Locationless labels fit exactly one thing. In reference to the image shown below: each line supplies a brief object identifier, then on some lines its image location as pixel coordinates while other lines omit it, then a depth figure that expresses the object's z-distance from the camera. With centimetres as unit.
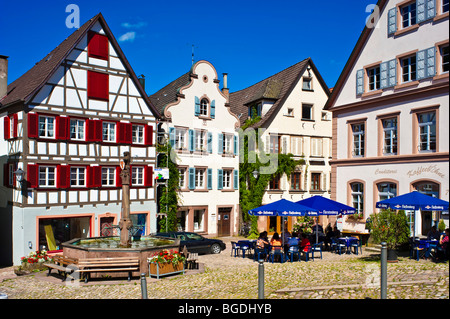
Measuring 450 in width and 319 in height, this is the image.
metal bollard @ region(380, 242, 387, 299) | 719
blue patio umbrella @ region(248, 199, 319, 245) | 1661
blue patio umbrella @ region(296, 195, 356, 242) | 1698
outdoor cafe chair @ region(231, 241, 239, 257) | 1925
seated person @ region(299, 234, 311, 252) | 1712
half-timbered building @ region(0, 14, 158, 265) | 2212
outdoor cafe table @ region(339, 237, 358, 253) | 1766
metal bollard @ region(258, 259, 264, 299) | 816
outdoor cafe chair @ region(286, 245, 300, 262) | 1662
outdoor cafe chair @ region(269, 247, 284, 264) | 1642
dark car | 2100
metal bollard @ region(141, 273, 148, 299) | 888
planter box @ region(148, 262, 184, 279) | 1476
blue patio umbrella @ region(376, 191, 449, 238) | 1089
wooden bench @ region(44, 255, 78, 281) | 1467
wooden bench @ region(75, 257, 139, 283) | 1432
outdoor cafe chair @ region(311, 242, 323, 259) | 1752
